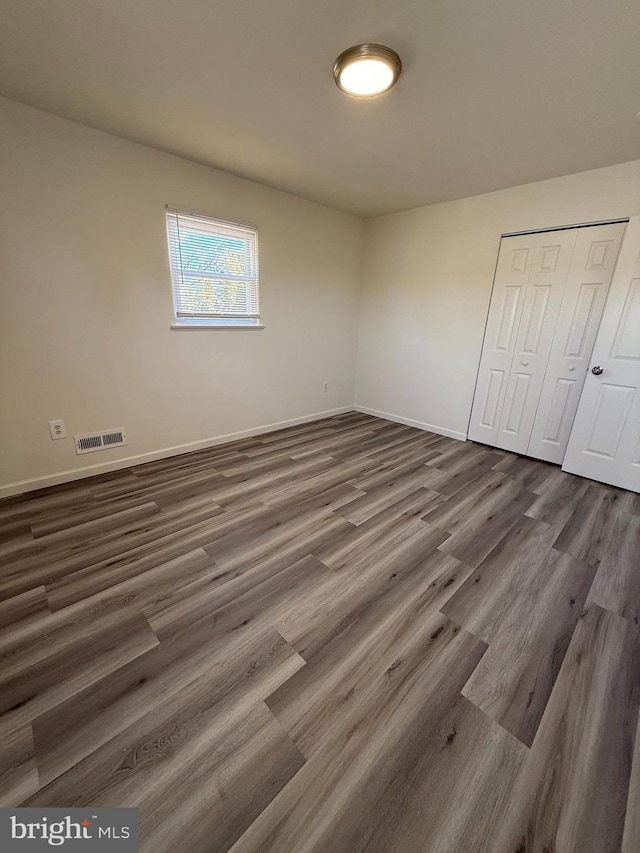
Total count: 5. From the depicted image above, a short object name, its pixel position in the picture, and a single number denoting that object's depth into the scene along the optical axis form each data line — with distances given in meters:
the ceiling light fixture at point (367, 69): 1.53
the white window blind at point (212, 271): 2.83
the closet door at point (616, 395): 2.59
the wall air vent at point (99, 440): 2.66
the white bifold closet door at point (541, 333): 2.84
